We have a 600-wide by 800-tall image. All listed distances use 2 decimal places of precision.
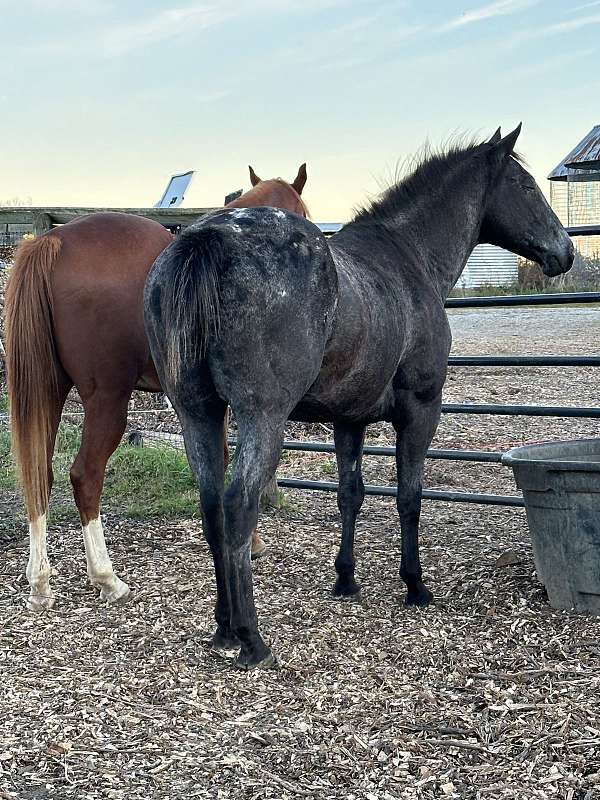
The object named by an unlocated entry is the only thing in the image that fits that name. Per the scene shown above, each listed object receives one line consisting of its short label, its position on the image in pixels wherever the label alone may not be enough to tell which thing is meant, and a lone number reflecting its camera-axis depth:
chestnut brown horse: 3.87
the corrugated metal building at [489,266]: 29.70
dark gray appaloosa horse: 3.02
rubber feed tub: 3.60
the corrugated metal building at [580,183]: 19.59
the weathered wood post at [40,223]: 5.34
